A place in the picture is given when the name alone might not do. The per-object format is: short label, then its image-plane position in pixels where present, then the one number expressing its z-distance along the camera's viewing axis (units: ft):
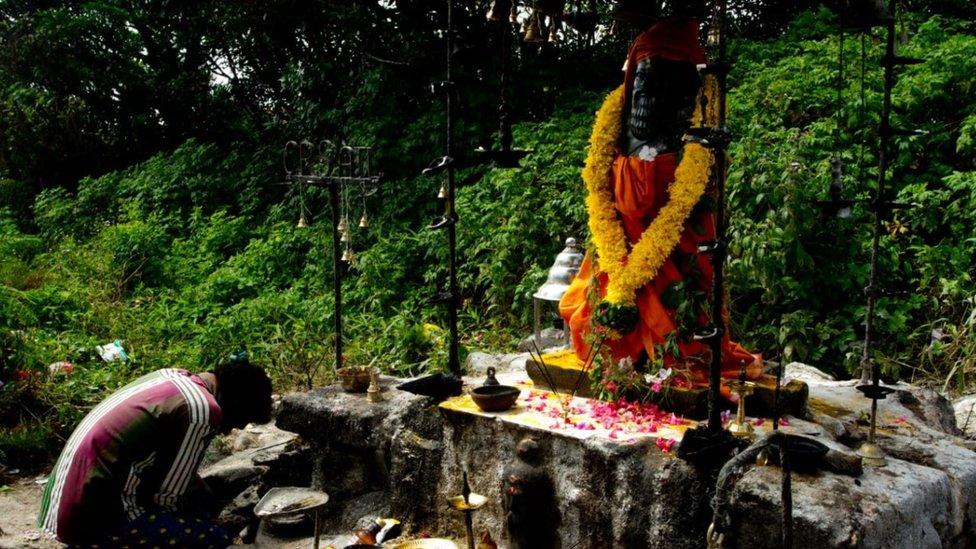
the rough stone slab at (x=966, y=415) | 17.98
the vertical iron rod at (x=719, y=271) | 12.24
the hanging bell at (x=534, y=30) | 16.44
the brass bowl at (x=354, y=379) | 19.35
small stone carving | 14.66
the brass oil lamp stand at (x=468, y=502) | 12.20
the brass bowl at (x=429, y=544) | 13.28
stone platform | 11.82
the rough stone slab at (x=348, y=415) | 17.84
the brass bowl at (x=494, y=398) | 16.19
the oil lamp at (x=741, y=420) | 13.65
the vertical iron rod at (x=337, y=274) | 18.98
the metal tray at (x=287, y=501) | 13.06
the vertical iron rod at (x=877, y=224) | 13.33
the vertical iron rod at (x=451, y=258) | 17.04
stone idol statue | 15.55
